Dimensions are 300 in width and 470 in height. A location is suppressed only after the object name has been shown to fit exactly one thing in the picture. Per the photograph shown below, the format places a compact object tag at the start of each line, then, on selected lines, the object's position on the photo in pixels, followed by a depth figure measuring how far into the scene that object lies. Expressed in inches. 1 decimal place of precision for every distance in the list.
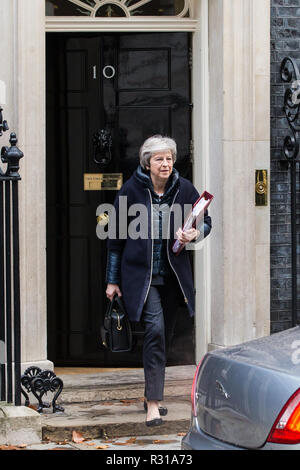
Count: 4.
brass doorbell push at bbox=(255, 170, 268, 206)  642.8
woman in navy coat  533.0
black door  652.7
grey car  320.8
